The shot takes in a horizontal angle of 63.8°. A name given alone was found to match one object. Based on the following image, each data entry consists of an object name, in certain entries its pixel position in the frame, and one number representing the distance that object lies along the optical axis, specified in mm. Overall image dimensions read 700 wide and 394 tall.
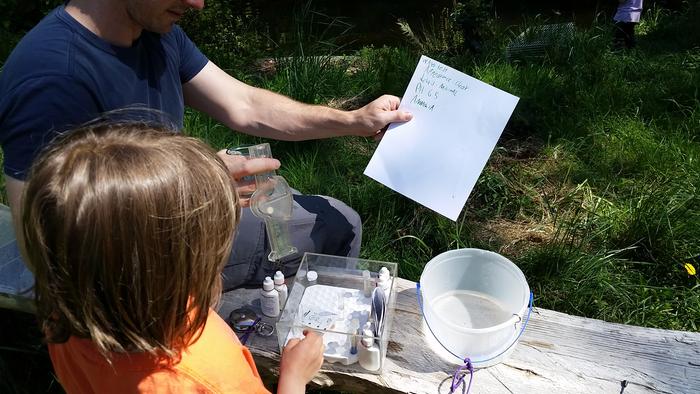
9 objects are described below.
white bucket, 1428
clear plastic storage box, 1440
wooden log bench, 1409
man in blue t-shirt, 1301
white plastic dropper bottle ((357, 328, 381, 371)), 1400
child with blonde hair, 843
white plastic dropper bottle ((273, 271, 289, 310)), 1592
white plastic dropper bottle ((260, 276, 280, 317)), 1543
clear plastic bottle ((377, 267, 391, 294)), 1580
